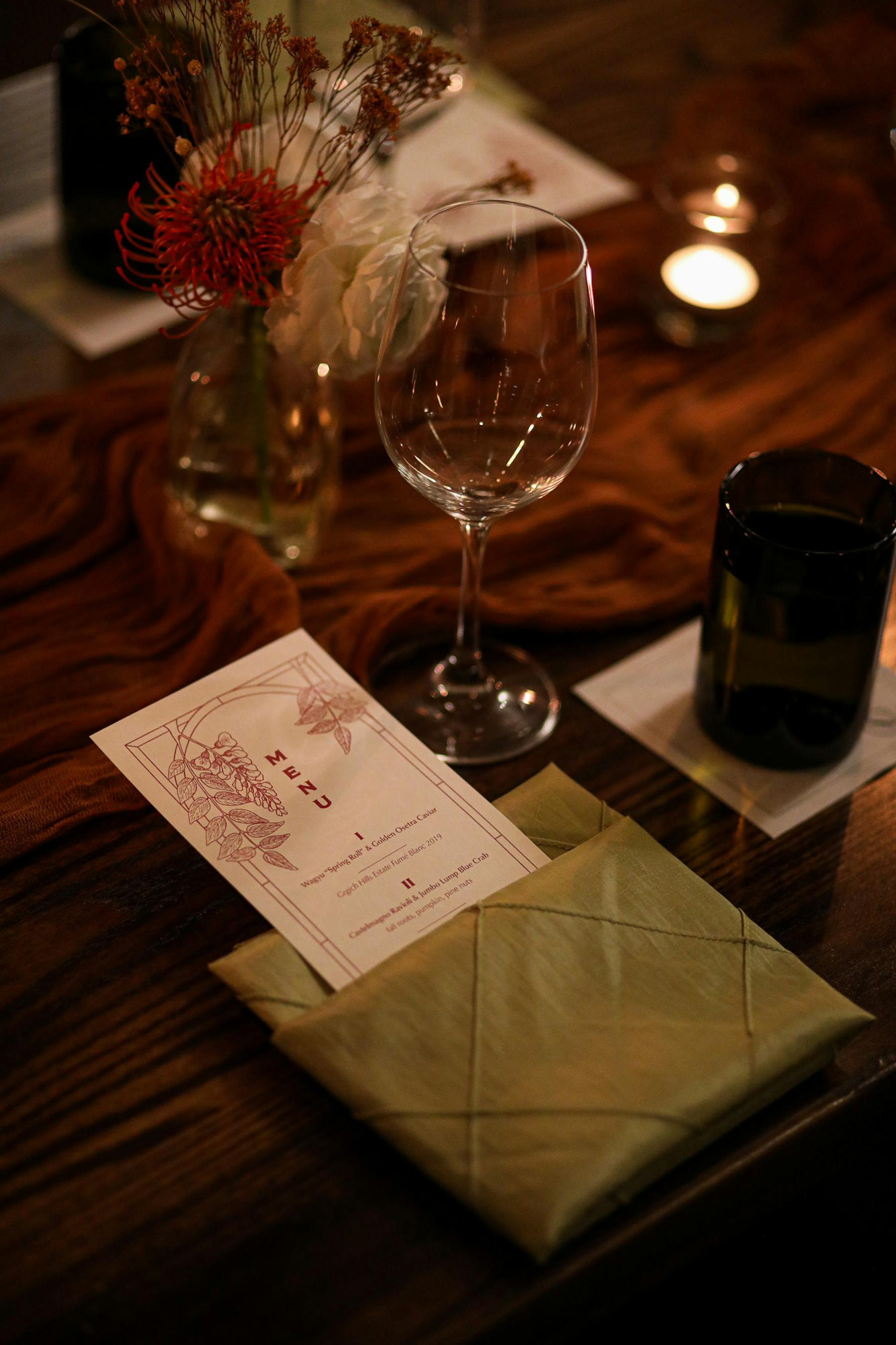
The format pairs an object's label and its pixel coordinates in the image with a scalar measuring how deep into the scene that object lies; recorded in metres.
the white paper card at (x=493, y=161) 1.12
